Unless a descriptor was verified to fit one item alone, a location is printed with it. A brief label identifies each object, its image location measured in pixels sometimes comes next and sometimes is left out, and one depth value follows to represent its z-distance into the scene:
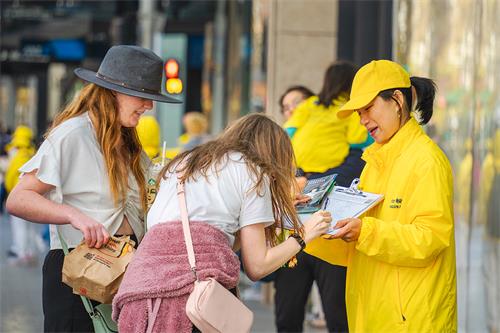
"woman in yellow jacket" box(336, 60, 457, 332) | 7.22
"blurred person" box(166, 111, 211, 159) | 22.04
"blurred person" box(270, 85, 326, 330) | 11.78
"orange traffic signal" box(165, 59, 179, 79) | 21.71
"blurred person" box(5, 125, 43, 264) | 24.94
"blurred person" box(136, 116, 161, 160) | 15.11
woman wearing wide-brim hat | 7.83
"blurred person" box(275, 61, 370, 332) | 11.28
